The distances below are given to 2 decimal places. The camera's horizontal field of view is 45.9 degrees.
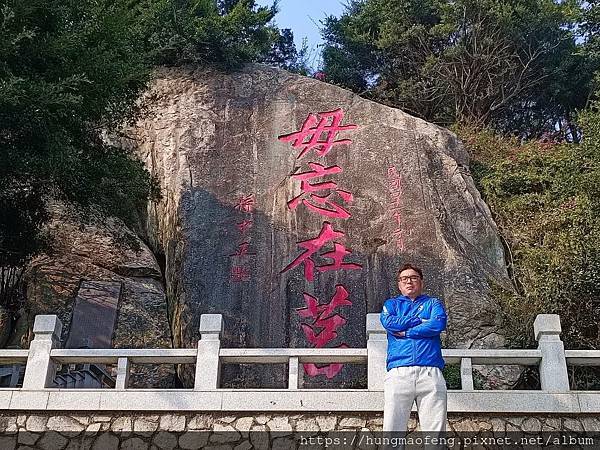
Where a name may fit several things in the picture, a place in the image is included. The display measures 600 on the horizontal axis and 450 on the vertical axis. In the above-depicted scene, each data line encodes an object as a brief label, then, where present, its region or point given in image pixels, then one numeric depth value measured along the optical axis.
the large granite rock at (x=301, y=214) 7.81
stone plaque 8.74
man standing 3.82
